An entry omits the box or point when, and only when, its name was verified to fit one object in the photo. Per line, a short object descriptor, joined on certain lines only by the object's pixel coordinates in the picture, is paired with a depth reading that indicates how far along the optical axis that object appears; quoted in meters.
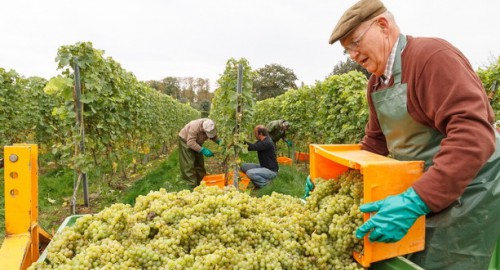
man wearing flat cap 1.45
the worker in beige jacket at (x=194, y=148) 7.12
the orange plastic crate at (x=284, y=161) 10.93
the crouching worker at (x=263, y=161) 7.19
